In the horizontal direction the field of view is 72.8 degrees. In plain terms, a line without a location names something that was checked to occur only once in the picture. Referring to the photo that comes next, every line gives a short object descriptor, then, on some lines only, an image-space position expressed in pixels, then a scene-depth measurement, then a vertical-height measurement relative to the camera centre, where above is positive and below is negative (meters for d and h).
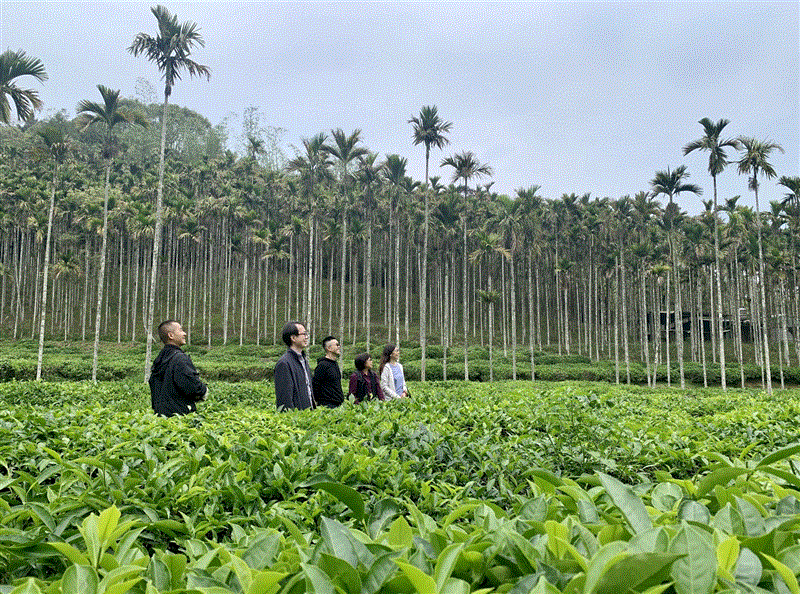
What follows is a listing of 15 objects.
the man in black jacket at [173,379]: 4.80 -0.32
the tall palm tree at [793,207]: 24.47 +6.83
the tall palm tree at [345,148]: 25.11 +9.17
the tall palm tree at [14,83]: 11.51 +5.64
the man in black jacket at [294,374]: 5.28 -0.31
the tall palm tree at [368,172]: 31.28 +10.08
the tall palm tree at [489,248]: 27.08 +4.88
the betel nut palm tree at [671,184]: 24.84 +7.27
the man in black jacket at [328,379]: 6.08 -0.41
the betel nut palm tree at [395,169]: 27.31 +8.88
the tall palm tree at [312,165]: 27.36 +9.65
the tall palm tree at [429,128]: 24.59 +9.74
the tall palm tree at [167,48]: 18.09 +9.97
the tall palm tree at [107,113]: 18.78 +8.15
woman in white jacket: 7.05 -0.41
